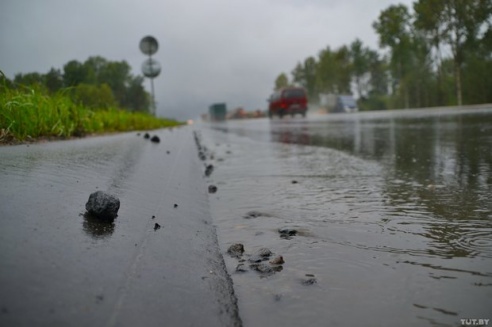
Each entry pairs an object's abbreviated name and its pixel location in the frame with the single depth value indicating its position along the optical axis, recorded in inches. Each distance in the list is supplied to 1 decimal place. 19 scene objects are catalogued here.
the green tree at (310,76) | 3034.0
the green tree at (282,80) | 3559.1
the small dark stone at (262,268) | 55.7
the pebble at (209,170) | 154.3
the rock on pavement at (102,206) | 58.2
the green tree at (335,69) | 2469.2
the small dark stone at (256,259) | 60.3
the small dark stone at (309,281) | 51.2
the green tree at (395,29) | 1493.6
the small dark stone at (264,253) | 61.6
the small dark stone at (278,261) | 58.4
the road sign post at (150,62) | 922.1
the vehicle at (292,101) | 1171.3
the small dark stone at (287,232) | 71.6
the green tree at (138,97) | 1263.8
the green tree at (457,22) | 1018.1
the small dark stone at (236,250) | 63.9
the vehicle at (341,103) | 1652.9
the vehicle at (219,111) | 2596.0
